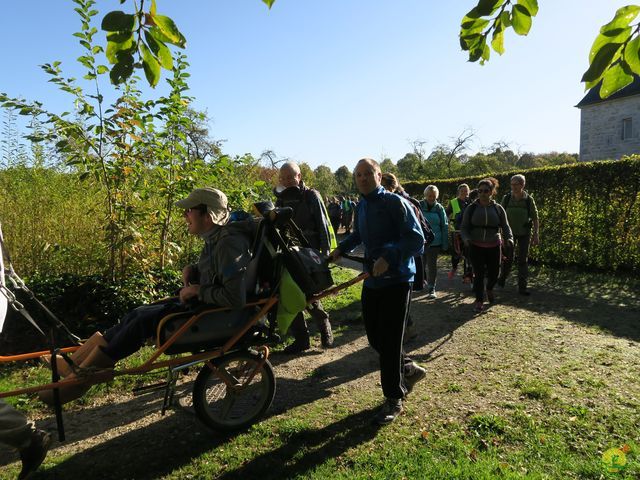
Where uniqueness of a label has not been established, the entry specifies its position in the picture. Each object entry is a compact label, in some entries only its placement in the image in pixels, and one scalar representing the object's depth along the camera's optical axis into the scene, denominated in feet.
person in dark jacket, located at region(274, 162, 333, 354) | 16.90
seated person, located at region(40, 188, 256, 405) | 10.24
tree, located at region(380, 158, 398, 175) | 141.18
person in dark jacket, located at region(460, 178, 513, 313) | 21.98
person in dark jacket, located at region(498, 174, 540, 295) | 25.61
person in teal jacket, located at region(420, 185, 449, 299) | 25.70
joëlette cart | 10.17
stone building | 112.47
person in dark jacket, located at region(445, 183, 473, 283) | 29.68
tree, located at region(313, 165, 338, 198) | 137.28
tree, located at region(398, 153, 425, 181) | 126.03
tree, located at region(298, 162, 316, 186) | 108.43
